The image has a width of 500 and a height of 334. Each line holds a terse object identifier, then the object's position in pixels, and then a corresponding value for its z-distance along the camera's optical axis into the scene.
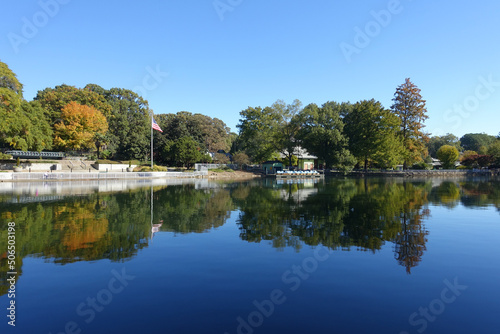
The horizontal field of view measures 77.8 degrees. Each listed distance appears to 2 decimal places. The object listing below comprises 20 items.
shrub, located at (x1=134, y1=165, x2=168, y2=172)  57.51
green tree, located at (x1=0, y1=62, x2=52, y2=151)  43.09
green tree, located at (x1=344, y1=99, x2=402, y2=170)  65.81
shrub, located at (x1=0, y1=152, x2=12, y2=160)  45.70
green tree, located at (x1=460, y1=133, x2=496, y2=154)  134.74
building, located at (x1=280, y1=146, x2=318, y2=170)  78.06
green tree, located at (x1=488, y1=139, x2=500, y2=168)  83.62
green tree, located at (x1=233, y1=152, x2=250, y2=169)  73.88
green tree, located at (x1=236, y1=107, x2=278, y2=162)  71.69
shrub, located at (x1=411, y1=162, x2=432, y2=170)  81.60
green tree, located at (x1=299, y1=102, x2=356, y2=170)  64.50
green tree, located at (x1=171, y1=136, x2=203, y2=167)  63.97
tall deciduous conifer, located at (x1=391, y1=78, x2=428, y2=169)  73.38
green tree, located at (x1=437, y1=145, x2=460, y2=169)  90.38
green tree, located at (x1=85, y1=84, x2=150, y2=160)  67.31
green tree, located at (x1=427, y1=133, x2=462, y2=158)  129.89
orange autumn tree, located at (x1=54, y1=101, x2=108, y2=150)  58.68
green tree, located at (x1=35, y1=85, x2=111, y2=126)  61.19
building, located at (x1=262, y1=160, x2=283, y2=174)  69.12
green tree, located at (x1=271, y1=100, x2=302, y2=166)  70.02
